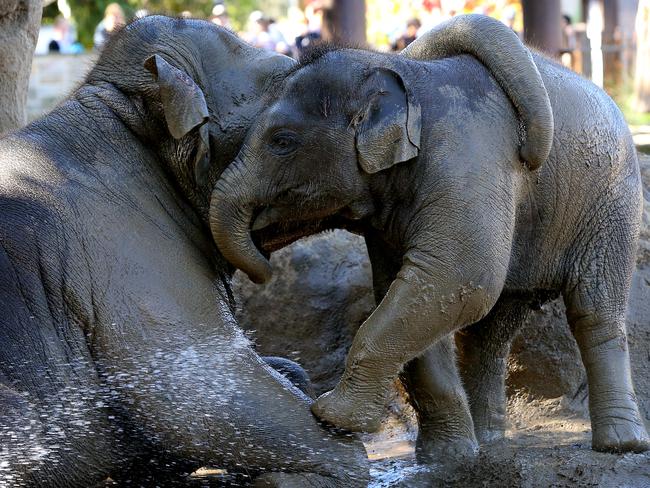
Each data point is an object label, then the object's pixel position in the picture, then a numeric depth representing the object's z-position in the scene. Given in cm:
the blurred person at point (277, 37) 1767
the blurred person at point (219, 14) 1909
